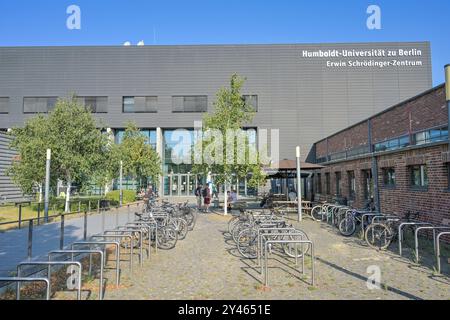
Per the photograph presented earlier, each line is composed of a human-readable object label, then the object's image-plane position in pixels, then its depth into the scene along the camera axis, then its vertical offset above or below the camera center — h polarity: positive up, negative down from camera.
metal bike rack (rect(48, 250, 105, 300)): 4.95 -1.12
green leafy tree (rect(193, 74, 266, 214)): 16.42 +1.72
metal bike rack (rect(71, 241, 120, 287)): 5.79 -1.00
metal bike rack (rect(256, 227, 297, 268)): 7.44 -1.11
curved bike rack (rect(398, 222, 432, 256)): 7.95 -1.54
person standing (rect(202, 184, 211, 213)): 18.98 -0.67
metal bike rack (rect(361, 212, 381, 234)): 10.25 -1.07
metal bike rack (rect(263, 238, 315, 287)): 5.77 -1.57
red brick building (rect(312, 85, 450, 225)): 9.68 +0.72
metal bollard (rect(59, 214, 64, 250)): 7.85 -1.05
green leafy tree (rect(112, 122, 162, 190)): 28.23 +2.24
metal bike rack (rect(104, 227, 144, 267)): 7.37 -1.18
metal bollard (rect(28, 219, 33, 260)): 6.62 -0.96
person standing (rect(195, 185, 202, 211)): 20.22 -0.62
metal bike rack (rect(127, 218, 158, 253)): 9.00 -1.02
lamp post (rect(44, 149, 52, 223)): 13.55 +0.23
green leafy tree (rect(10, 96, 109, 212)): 17.73 +1.95
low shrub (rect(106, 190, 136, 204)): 25.19 -0.82
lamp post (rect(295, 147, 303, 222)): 14.94 -0.15
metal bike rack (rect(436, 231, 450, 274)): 6.47 -1.43
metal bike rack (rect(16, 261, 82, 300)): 4.11 -1.00
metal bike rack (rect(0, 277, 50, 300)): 3.56 -0.95
